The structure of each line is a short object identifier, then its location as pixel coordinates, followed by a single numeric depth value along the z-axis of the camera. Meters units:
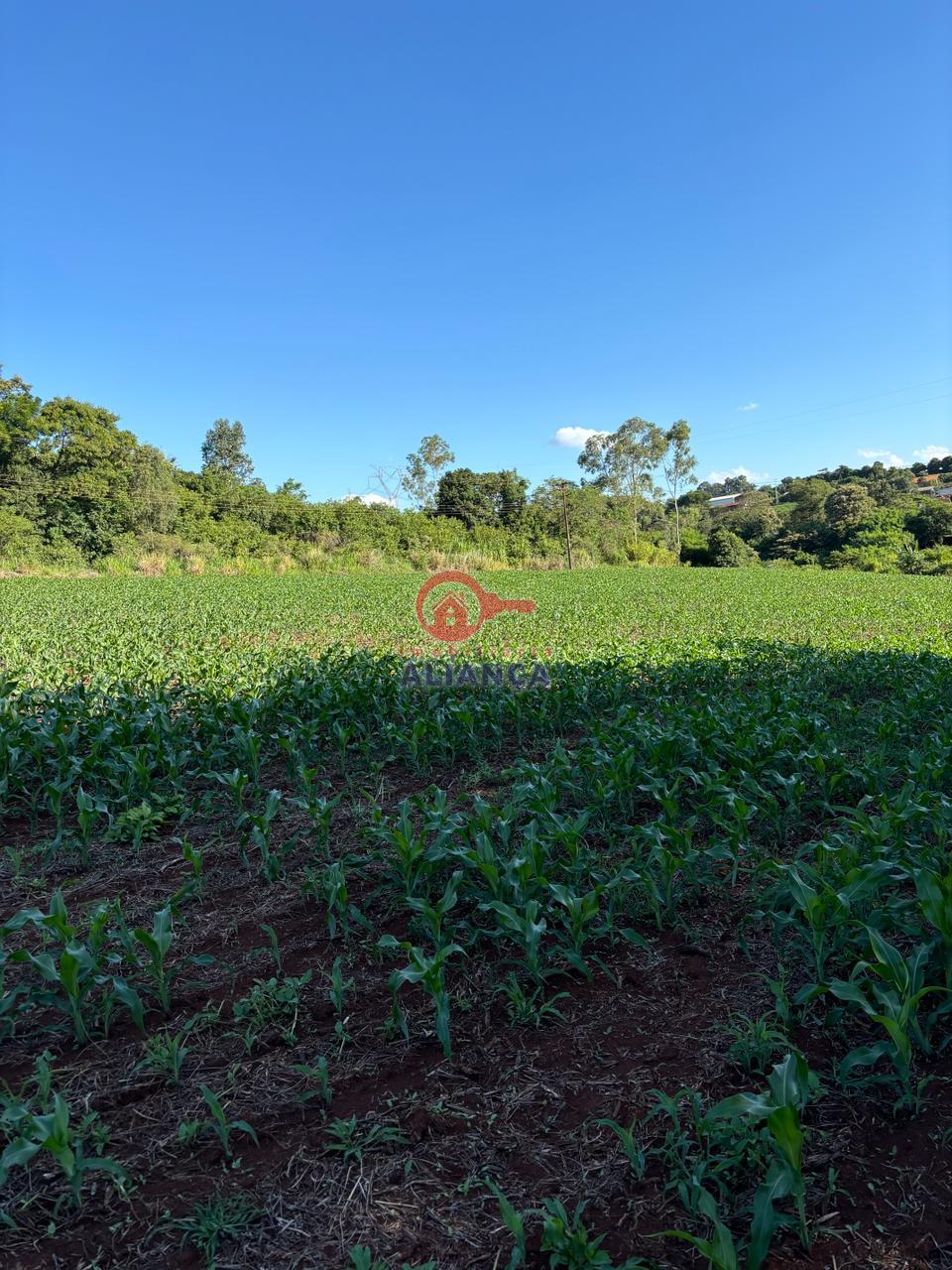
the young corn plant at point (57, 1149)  1.63
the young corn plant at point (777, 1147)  1.46
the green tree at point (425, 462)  55.47
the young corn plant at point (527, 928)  2.46
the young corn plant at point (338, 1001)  2.27
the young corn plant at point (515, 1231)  1.50
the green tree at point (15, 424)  32.88
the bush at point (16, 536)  30.61
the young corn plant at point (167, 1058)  2.11
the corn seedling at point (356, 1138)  1.84
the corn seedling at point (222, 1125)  1.83
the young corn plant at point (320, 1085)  2.00
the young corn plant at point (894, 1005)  1.87
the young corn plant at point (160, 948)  2.42
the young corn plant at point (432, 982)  2.16
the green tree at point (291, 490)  44.44
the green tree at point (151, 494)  36.00
